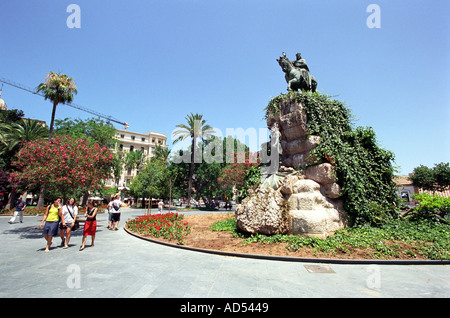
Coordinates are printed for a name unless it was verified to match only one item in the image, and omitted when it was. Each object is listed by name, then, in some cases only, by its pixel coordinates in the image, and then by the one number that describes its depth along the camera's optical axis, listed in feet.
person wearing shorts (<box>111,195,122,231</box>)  43.93
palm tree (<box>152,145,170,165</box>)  153.67
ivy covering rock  30.86
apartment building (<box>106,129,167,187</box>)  231.09
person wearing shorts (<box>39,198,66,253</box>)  25.68
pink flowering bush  33.71
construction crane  364.91
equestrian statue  39.14
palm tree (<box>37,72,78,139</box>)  64.80
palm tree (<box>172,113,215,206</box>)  115.96
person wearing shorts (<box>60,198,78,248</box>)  27.91
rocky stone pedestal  28.07
